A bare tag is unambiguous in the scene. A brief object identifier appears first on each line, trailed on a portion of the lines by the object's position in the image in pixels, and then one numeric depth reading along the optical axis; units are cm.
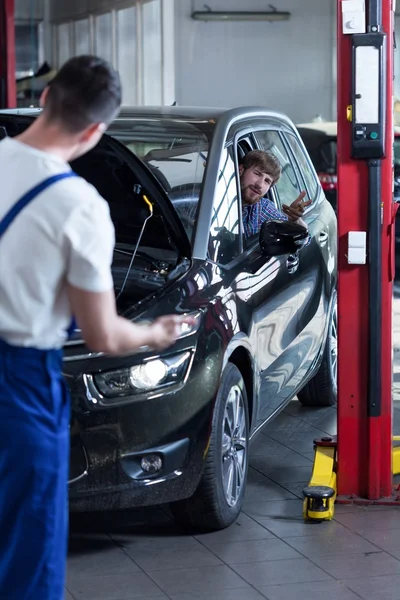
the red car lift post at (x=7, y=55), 1592
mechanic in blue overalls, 280
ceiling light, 2556
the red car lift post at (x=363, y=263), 507
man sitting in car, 587
